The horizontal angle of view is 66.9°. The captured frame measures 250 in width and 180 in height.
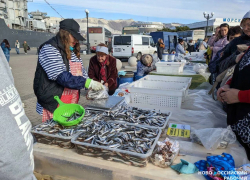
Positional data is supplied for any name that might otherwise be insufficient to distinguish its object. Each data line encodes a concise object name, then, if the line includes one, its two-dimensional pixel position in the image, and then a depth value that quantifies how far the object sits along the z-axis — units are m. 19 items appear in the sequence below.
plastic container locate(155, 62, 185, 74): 6.10
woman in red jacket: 4.39
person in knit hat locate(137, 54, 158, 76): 6.28
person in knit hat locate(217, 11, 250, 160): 1.83
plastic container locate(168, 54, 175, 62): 8.05
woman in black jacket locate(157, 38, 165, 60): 15.18
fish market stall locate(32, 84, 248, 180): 1.59
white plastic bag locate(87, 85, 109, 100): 2.70
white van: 17.48
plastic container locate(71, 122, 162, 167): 1.56
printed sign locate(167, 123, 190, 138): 2.12
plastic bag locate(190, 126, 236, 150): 1.81
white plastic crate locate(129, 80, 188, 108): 3.14
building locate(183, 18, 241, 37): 51.72
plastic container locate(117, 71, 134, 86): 5.64
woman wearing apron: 2.38
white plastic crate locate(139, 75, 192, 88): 4.19
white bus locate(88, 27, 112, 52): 28.60
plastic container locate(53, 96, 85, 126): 2.03
